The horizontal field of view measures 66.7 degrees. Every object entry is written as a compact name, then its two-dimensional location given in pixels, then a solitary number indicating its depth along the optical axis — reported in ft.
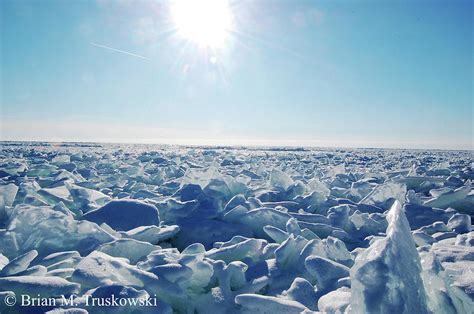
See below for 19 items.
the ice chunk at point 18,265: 5.89
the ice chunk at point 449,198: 12.74
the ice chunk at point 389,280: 3.85
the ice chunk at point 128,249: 7.17
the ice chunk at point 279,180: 16.15
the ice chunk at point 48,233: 7.43
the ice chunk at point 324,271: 6.01
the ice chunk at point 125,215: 9.79
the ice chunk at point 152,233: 8.31
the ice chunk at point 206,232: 9.39
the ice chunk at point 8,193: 10.40
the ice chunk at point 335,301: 4.77
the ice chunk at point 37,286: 5.07
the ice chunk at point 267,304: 5.12
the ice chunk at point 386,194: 13.50
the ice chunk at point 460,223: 9.59
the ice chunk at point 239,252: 7.16
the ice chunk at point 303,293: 5.62
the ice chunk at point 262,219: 9.93
